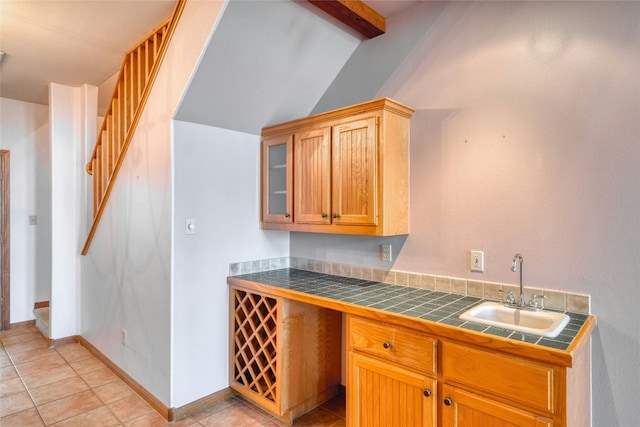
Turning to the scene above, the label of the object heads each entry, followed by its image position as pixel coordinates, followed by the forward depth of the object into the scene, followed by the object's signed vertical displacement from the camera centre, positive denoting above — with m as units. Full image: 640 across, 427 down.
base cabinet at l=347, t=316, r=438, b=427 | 1.68 -0.77
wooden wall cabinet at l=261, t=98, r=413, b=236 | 2.22 +0.28
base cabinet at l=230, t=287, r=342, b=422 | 2.40 -0.93
